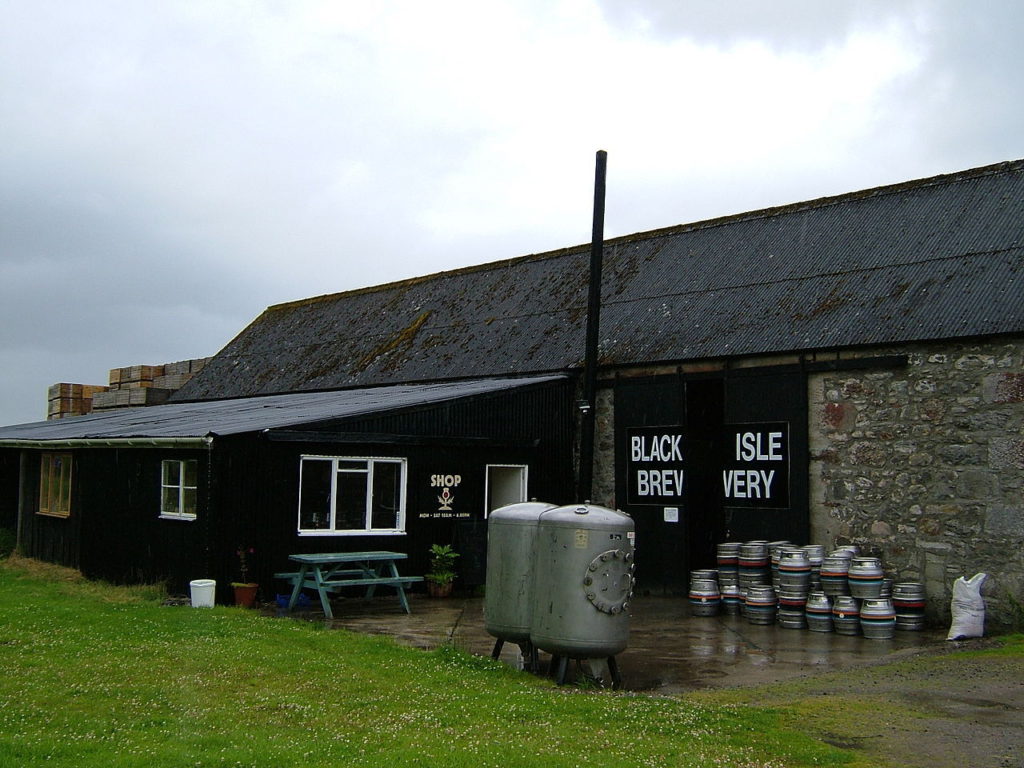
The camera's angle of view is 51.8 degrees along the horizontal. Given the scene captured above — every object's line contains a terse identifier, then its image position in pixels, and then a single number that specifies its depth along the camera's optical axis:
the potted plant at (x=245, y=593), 14.28
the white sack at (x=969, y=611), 12.48
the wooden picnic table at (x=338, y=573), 13.85
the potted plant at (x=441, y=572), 16.20
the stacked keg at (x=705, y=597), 14.77
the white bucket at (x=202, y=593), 13.83
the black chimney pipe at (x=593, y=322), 16.31
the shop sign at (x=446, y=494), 16.77
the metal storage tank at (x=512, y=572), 10.00
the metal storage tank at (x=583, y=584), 9.48
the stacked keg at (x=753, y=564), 14.48
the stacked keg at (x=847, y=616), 13.20
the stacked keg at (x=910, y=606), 13.22
